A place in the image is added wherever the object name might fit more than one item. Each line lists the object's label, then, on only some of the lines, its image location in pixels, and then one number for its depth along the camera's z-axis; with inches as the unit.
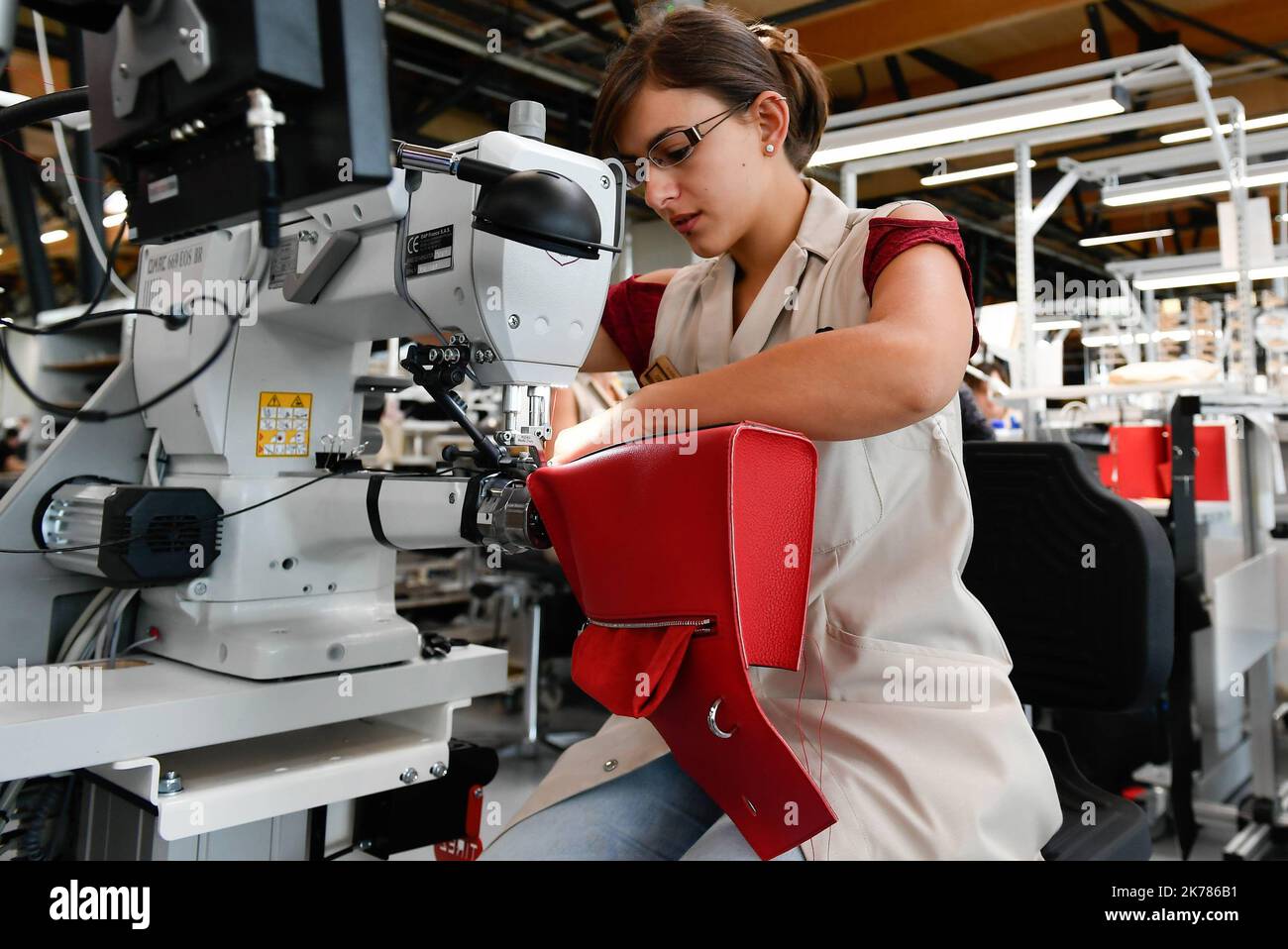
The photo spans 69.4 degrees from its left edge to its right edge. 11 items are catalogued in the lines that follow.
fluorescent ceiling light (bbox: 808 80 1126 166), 130.0
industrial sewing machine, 36.4
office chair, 48.7
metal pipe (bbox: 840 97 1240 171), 148.5
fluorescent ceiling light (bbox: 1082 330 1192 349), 260.0
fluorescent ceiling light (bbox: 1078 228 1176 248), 252.7
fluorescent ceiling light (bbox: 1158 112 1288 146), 175.1
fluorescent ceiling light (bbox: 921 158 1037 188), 184.9
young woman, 32.5
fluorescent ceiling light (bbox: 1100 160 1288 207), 184.7
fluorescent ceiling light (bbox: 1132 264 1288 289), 186.6
